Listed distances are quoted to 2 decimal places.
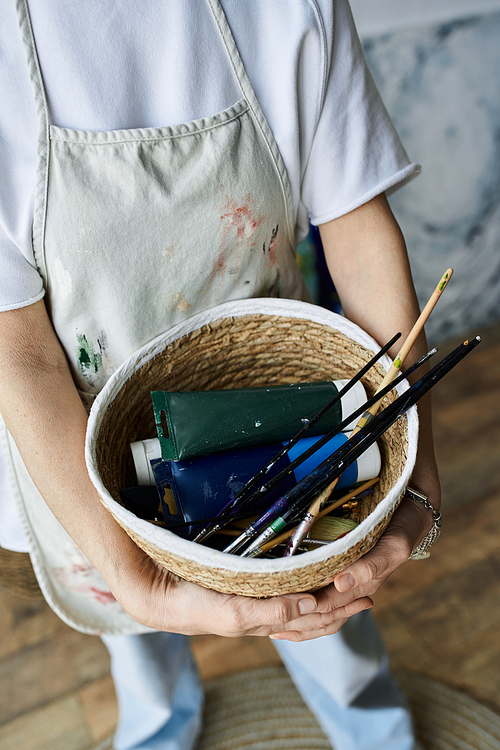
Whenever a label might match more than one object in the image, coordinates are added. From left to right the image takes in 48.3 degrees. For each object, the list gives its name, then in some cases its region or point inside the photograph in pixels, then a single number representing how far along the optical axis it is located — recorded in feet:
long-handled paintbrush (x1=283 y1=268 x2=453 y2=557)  1.37
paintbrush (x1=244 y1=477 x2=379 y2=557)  1.36
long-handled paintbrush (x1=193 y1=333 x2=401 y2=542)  1.41
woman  1.29
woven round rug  2.91
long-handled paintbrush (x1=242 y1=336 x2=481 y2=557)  1.33
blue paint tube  1.48
